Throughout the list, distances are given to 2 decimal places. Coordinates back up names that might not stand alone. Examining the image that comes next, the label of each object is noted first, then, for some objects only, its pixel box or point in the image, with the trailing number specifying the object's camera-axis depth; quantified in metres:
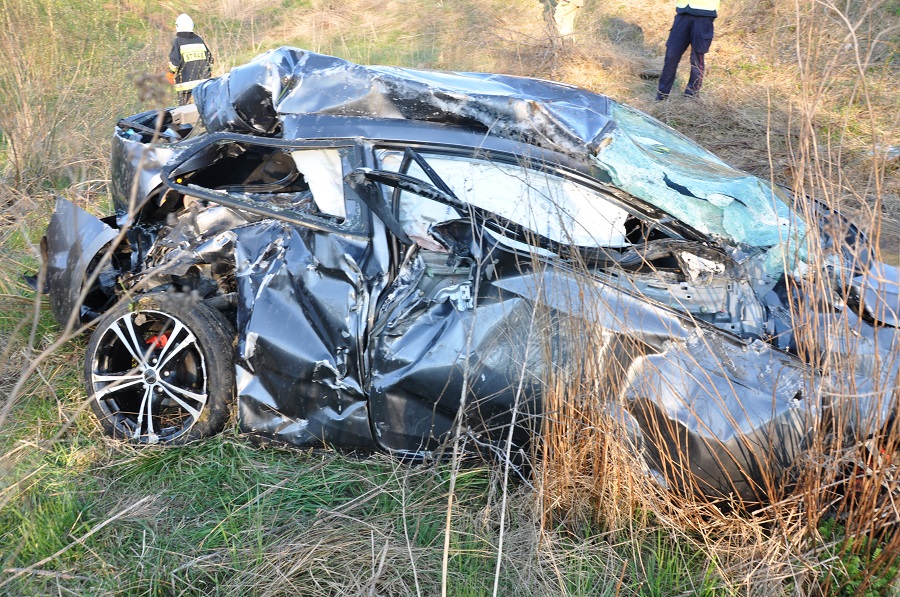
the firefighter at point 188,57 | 7.67
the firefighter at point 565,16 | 10.31
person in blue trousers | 7.83
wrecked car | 2.42
